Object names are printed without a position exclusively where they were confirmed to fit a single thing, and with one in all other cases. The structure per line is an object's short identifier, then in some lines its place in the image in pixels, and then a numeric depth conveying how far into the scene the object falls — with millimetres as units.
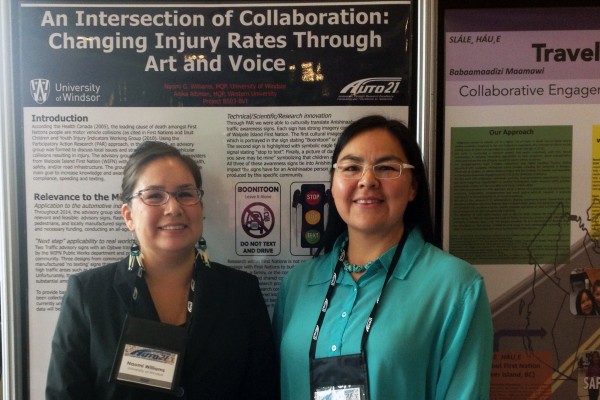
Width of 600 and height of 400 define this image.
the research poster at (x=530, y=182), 2035
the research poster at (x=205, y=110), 2059
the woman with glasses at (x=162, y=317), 1722
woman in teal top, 1541
